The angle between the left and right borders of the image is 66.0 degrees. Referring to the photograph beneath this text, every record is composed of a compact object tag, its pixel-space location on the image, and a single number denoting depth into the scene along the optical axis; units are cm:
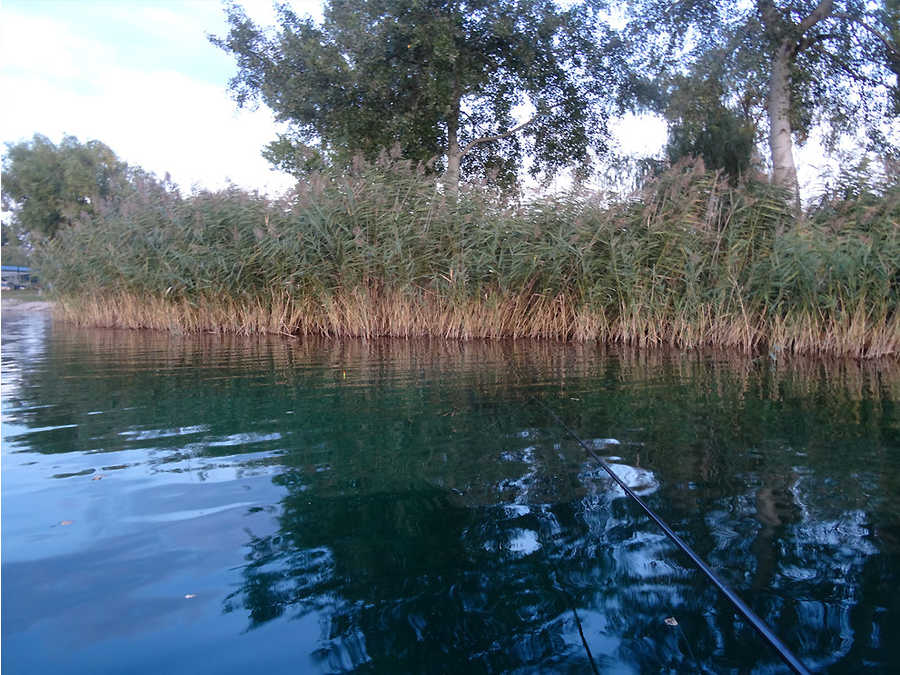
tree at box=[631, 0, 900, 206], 1226
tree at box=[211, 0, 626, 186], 1456
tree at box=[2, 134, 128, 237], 3288
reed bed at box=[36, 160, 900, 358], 833
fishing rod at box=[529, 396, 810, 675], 148
